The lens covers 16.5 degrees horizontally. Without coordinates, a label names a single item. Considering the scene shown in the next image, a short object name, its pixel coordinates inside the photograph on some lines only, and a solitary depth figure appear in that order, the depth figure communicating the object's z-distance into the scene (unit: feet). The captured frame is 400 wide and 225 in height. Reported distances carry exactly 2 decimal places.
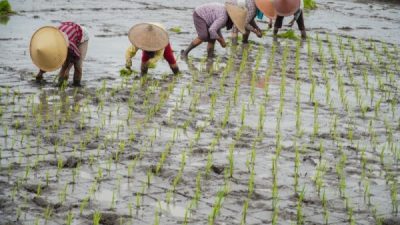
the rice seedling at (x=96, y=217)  25.94
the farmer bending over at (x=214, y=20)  60.91
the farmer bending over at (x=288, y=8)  75.03
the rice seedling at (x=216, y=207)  27.37
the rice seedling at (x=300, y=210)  27.86
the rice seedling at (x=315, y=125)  40.66
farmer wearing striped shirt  48.24
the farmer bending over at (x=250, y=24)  67.34
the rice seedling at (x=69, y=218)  26.06
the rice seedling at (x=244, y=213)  27.53
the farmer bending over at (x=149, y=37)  52.75
